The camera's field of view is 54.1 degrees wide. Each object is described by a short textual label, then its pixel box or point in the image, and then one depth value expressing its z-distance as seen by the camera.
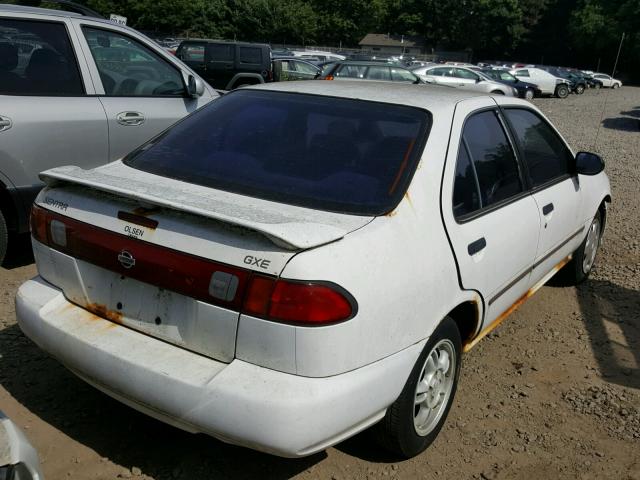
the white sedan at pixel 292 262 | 2.13
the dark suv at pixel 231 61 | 16.89
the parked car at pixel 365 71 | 18.05
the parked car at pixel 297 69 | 22.31
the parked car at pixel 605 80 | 42.09
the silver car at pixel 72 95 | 4.32
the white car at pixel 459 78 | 23.11
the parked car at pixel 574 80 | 35.88
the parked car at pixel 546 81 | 31.77
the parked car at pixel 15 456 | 1.72
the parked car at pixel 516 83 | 28.85
